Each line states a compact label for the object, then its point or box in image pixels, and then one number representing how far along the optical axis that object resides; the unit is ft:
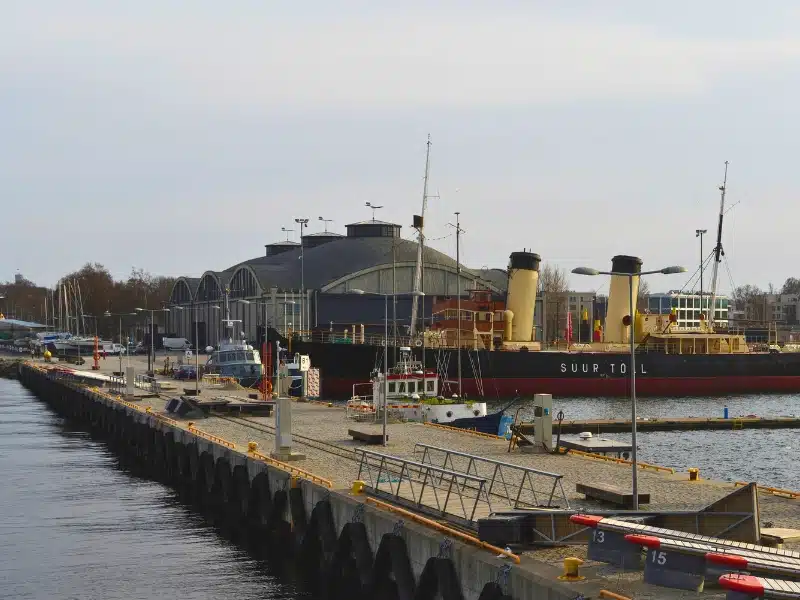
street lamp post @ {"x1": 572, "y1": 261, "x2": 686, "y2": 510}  83.05
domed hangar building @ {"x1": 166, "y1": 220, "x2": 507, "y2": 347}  458.09
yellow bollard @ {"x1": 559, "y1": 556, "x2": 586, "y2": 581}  63.31
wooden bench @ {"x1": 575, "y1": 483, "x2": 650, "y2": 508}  87.45
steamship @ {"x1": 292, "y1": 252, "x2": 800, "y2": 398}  320.29
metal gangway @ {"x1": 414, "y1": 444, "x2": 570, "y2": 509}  88.43
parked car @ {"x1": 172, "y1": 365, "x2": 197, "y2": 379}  318.24
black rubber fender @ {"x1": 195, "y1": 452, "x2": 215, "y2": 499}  140.46
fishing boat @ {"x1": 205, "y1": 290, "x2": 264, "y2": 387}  300.20
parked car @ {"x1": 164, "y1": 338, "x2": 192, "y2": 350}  556.51
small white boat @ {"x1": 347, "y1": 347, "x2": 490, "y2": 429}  185.78
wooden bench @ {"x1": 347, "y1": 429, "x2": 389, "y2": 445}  139.54
